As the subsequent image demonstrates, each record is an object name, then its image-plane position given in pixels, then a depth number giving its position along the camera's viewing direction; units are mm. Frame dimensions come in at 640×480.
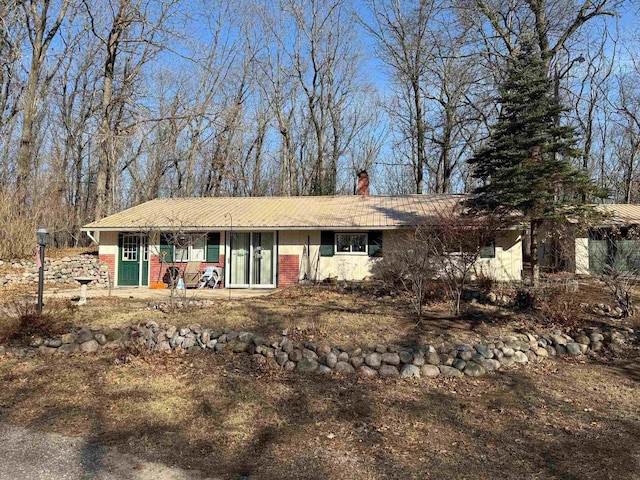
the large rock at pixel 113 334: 7006
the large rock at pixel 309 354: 6215
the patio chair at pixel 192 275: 14320
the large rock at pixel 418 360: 6112
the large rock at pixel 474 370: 6016
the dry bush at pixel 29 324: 6809
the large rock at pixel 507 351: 6523
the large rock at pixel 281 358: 6184
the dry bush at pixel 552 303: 7863
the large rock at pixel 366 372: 5934
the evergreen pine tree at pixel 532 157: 10812
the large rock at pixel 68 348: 6664
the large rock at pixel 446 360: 6154
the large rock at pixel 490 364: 6168
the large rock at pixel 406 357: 6137
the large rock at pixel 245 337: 6785
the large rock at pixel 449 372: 5957
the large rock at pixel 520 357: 6520
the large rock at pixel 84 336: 6878
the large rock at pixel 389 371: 5930
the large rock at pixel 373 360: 6066
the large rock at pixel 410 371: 5910
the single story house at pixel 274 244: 14031
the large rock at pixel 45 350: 6509
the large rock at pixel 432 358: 6145
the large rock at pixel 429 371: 5945
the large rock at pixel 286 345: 6367
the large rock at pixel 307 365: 6023
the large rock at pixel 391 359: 6098
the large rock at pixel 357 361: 6113
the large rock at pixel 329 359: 6102
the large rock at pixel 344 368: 6031
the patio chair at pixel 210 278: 14555
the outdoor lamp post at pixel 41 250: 7867
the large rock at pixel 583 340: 7234
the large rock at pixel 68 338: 6812
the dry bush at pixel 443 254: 8633
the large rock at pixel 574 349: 7004
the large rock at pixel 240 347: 6645
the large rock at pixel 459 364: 6074
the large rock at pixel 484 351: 6402
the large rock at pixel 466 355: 6242
